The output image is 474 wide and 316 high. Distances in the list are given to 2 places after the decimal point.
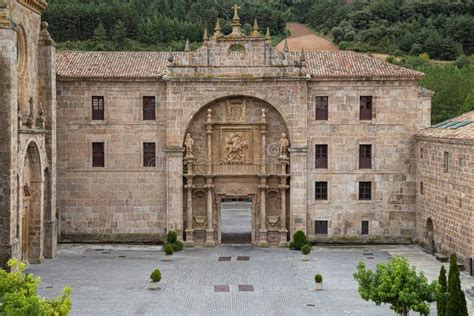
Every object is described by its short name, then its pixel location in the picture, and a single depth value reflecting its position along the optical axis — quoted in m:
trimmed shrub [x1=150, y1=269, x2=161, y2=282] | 29.38
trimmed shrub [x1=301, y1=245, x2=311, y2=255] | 36.78
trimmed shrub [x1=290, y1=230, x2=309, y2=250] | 38.69
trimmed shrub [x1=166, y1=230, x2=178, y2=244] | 38.59
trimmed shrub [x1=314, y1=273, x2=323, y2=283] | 29.03
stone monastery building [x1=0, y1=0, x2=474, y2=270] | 39.59
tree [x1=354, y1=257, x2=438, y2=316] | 20.16
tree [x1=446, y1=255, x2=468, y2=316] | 20.41
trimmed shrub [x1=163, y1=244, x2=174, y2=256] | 36.34
